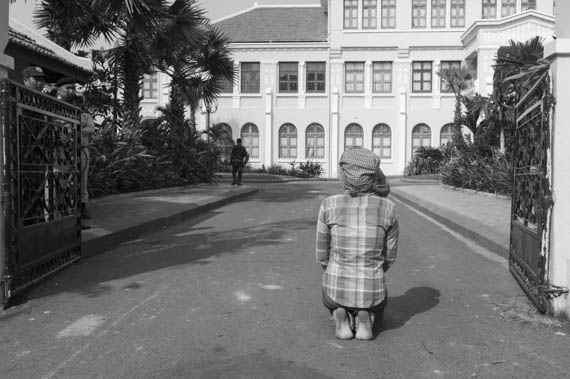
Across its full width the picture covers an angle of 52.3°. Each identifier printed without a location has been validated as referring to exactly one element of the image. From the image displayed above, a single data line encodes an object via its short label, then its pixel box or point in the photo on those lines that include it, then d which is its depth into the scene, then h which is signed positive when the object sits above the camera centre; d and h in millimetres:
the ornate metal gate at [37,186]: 5152 -298
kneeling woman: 4273 -660
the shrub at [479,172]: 16859 -440
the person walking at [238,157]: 22094 +29
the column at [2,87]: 5051 +604
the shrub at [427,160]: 34875 -76
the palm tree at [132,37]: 16422 +3510
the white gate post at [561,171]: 4597 -91
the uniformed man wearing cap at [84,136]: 8953 +334
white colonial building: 40188 +5461
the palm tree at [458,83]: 25422 +3761
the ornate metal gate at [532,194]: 4746 -319
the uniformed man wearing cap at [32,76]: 7176 +1004
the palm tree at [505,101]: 18609 +1999
